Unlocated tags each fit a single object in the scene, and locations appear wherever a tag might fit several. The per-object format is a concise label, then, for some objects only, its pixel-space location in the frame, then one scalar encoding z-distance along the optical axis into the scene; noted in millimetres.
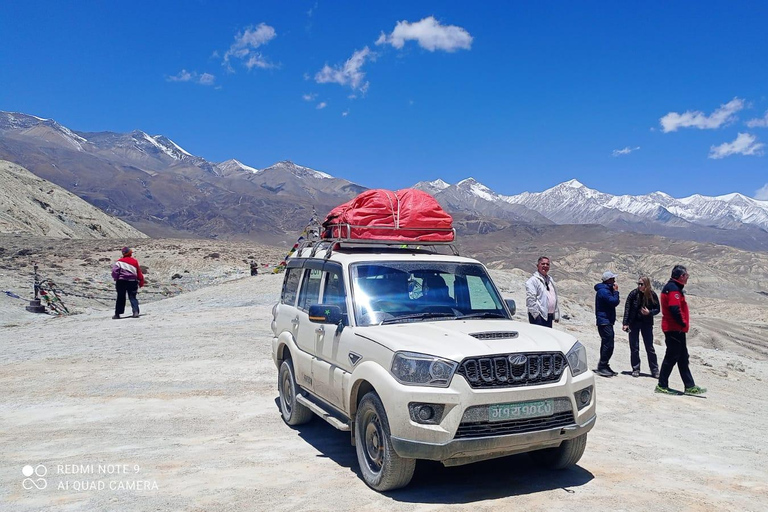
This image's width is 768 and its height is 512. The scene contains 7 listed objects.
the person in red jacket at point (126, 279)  16625
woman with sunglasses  11578
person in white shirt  9871
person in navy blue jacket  10805
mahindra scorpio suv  4848
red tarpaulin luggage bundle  7055
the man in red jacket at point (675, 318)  9453
